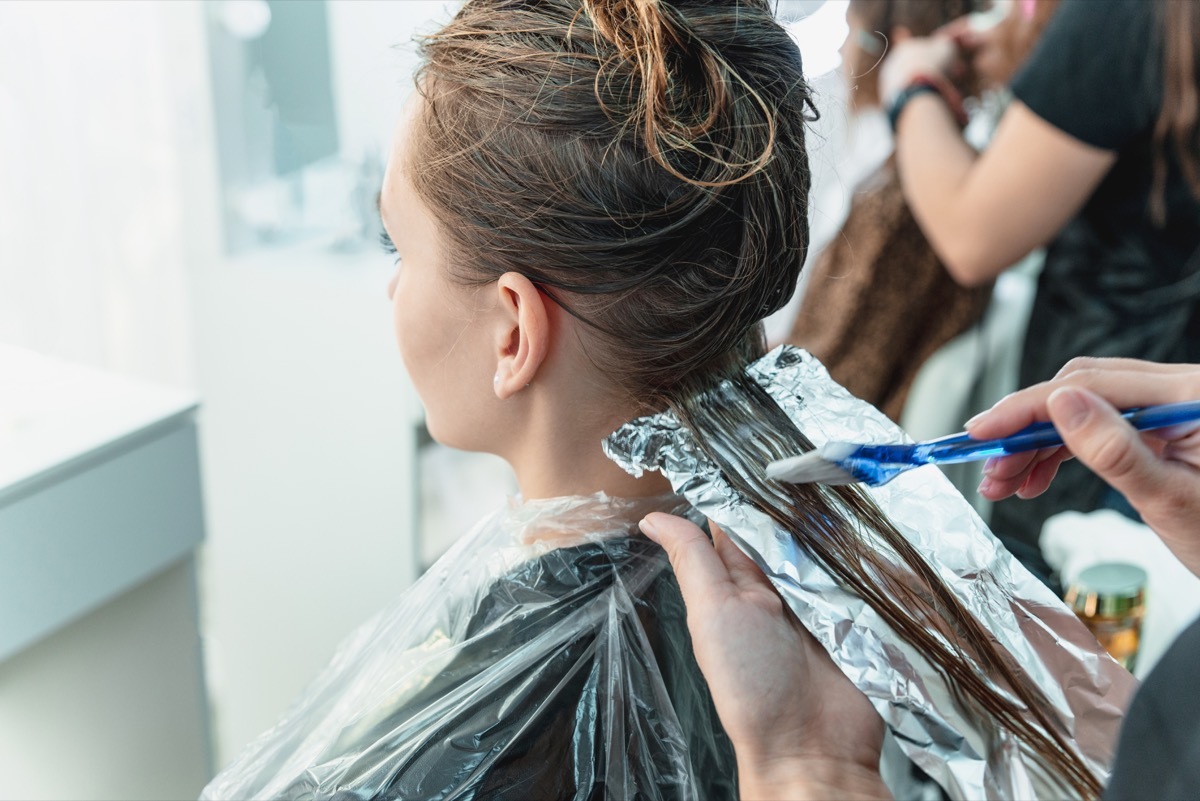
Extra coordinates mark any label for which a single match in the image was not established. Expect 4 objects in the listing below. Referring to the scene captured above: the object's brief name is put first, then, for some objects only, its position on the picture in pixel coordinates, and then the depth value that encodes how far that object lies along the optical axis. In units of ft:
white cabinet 2.38
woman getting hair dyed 2.00
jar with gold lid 2.72
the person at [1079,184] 3.50
